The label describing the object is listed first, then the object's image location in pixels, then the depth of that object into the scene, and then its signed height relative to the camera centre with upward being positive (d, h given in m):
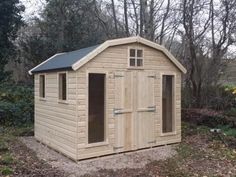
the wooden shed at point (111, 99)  7.79 -0.48
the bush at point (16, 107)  12.52 -1.05
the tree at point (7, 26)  16.06 +2.76
